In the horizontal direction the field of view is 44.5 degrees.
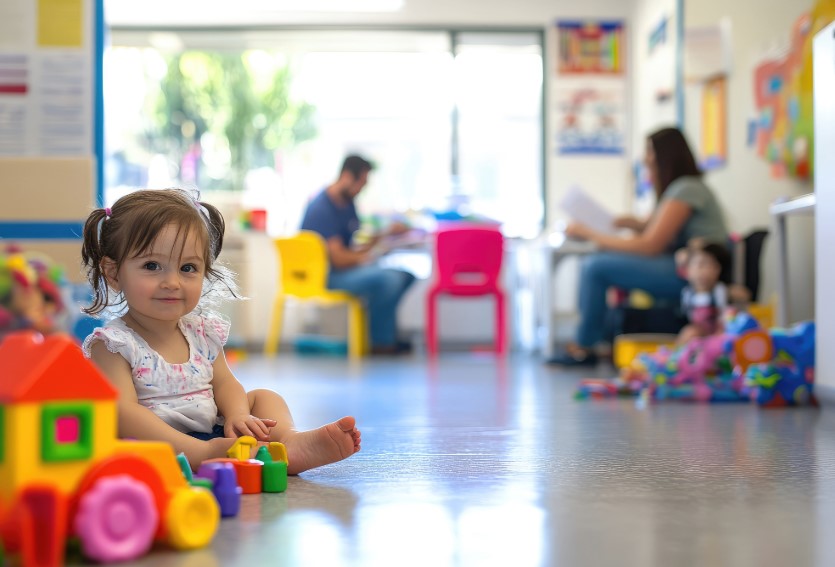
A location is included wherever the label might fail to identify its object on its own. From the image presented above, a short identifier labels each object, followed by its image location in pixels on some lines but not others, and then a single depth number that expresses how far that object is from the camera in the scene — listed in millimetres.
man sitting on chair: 5344
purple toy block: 1222
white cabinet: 2553
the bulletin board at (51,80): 3070
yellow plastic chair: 5312
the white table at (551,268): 4590
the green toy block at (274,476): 1396
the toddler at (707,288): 3646
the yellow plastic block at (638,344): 3859
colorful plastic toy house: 953
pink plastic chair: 5496
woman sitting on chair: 3998
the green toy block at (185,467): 1262
